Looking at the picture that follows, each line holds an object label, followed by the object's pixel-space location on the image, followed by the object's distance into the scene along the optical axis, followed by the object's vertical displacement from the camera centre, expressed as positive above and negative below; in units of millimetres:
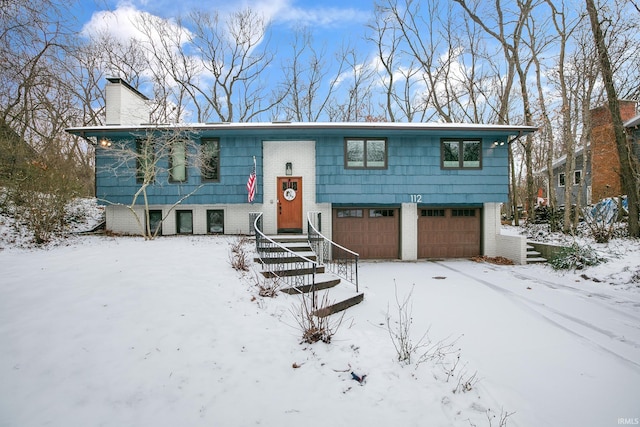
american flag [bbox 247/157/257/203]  10523 +986
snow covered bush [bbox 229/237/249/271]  6930 -1150
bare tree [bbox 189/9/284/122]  21422 +11924
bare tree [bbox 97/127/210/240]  10719 +2038
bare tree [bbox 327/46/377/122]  24297 +9172
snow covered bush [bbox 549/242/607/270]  9273 -1562
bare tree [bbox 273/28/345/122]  23125 +10542
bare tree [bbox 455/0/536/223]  16422 +9391
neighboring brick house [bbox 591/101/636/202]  16328 +3509
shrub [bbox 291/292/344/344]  4402 -1820
